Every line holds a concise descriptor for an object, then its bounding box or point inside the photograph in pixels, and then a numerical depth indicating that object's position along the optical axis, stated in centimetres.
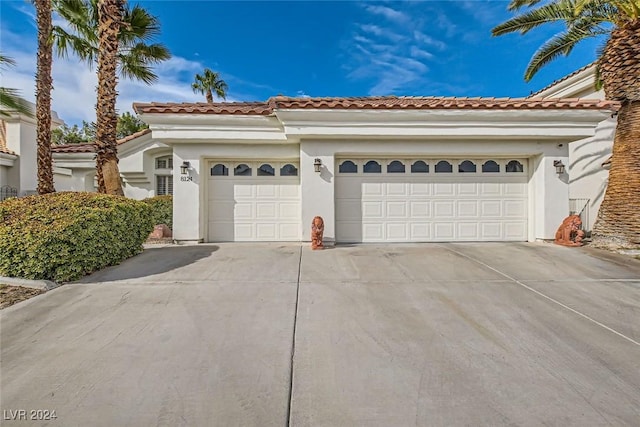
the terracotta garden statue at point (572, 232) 765
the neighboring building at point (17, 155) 1297
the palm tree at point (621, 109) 706
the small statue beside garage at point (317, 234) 744
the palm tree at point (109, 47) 839
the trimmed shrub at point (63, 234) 471
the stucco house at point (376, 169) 765
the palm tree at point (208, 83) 2625
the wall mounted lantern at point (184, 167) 816
